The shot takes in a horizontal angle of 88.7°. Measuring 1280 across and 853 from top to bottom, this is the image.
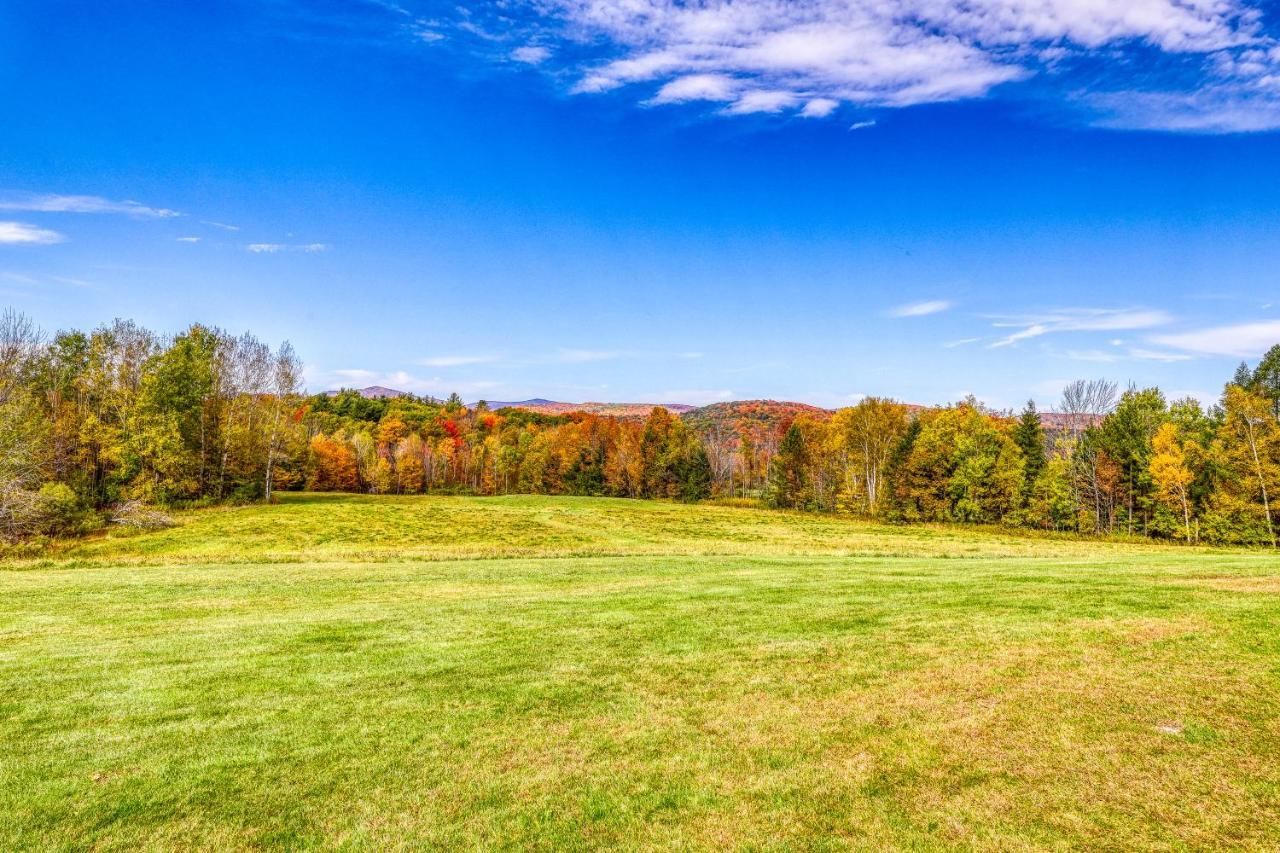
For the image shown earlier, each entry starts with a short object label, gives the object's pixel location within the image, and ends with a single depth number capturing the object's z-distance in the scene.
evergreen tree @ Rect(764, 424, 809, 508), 87.62
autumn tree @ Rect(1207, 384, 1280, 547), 49.09
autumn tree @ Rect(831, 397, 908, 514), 79.76
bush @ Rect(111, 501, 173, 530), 42.81
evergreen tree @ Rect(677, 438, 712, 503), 97.19
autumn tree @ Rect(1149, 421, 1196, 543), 54.81
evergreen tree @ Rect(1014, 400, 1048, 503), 65.75
